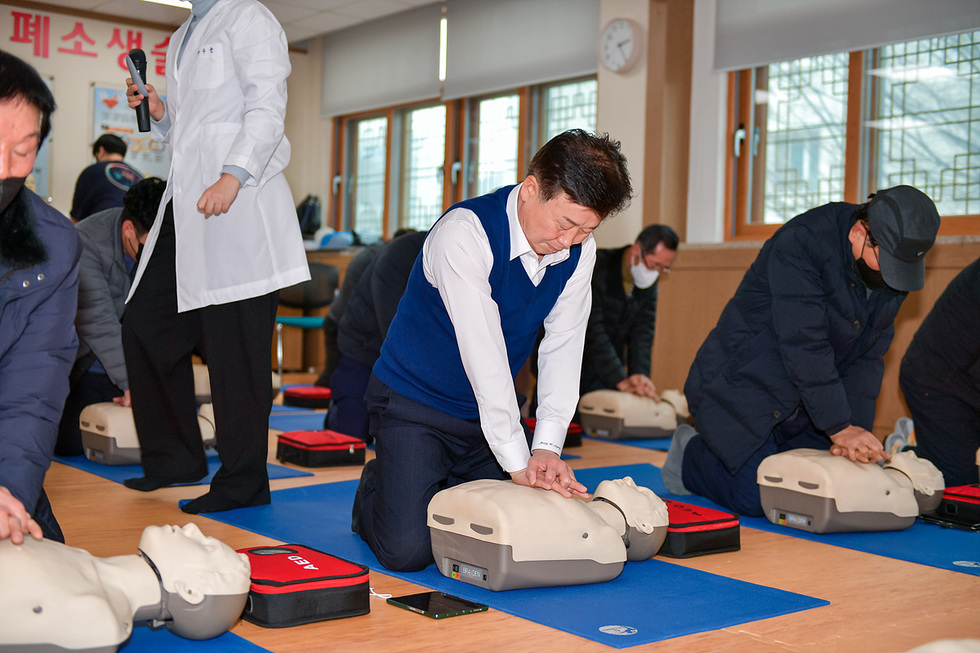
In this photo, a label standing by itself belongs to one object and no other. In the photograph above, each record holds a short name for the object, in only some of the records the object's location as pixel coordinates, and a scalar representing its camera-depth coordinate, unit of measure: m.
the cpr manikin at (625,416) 4.20
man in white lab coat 2.38
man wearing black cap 2.45
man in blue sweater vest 1.85
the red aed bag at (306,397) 5.00
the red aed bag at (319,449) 3.24
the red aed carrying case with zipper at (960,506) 2.64
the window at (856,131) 4.30
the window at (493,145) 6.66
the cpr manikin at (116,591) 1.25
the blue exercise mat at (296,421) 4.27
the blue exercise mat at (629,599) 1.65
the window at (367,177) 7.85
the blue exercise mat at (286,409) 4.85
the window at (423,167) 7.28
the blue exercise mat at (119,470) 2.98
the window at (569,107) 6.10
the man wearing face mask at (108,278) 2.97
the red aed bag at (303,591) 1.61
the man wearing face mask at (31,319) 1.29
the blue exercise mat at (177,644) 1.49
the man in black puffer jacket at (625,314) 4.17
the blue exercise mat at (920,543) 2.24
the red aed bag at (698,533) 2.20
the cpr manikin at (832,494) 2.45
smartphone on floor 1.69
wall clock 5.39
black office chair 6.39
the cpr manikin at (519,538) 1.82
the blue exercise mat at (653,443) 4.06
